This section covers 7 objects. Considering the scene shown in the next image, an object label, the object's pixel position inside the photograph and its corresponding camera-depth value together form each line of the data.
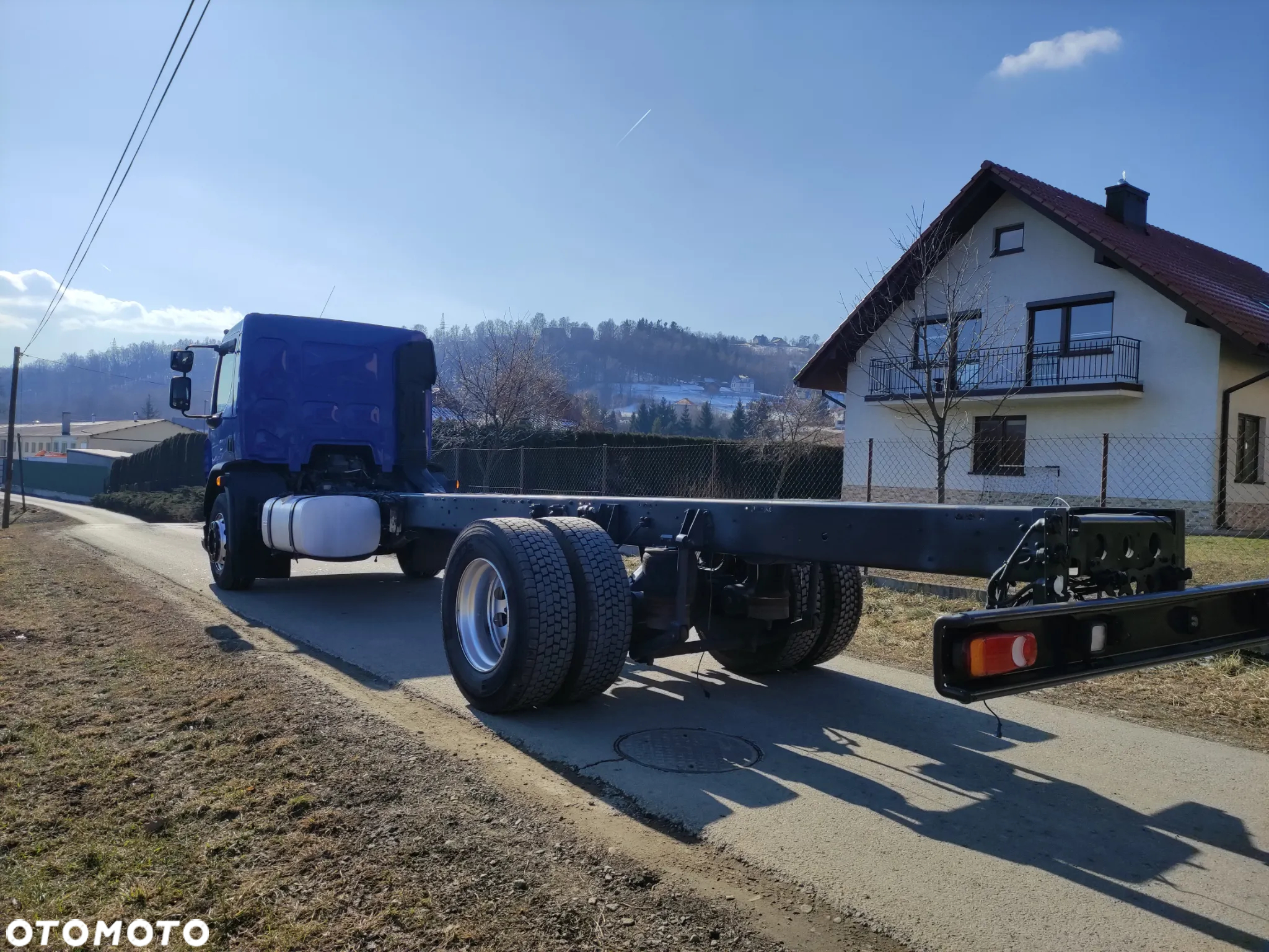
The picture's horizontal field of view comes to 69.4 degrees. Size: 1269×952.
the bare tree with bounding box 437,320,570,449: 29.70
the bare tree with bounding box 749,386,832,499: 23.16
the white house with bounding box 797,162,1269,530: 20.00
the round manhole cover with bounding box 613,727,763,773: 4.23
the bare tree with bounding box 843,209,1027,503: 15.48
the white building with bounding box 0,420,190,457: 75.00
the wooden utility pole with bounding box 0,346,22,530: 24.73
